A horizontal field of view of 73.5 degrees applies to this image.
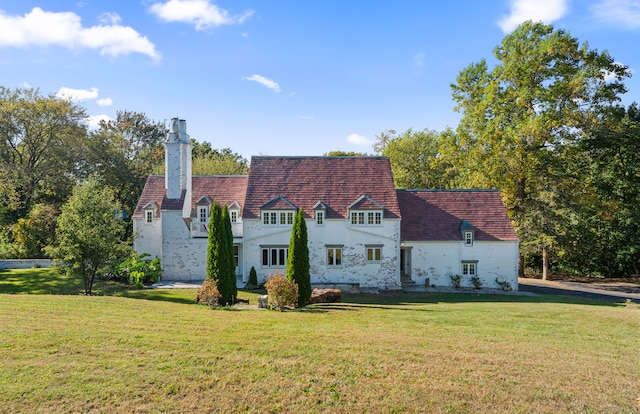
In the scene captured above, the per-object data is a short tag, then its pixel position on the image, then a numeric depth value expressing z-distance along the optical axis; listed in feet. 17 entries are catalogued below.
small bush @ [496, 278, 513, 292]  92.28
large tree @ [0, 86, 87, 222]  123.75
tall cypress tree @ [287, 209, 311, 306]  67.56
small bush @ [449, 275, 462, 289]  92.07
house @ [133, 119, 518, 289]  90.99
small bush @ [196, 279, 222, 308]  61.72
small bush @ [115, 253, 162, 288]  88.61
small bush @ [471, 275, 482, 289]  92.27
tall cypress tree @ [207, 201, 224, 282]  66.59
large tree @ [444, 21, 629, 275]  104.99
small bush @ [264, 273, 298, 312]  59.67
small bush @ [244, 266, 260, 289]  88.09
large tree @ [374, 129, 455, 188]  170.40
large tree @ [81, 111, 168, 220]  140.97
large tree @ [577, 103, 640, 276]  106.73
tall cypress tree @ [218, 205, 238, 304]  65.87
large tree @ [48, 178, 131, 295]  71.10
